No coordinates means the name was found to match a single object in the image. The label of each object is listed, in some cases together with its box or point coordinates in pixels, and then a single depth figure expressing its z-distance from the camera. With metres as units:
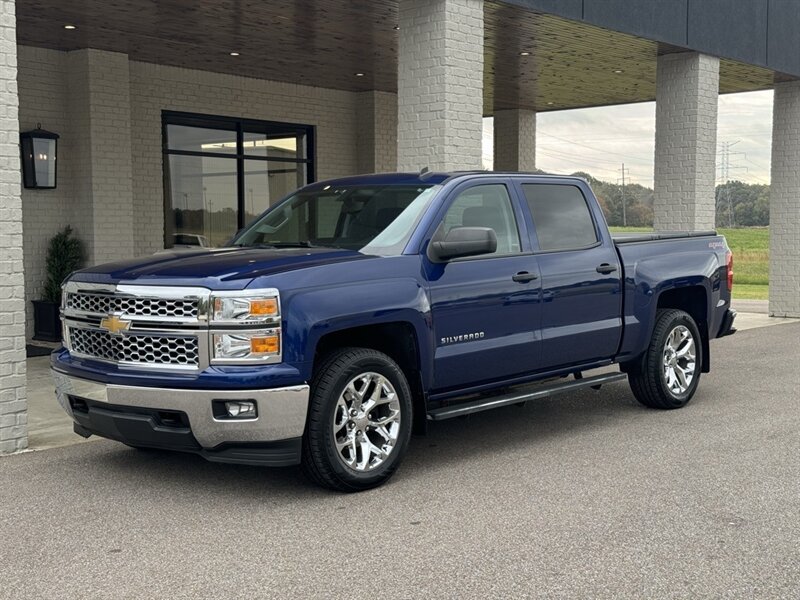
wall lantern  13.33
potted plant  13.73
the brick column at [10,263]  7.15
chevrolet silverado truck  5.65
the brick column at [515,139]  22.06
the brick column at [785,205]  18.38
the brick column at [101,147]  13.95
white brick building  11.15
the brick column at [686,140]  15.20
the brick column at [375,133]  18.58
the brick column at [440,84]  10.70
